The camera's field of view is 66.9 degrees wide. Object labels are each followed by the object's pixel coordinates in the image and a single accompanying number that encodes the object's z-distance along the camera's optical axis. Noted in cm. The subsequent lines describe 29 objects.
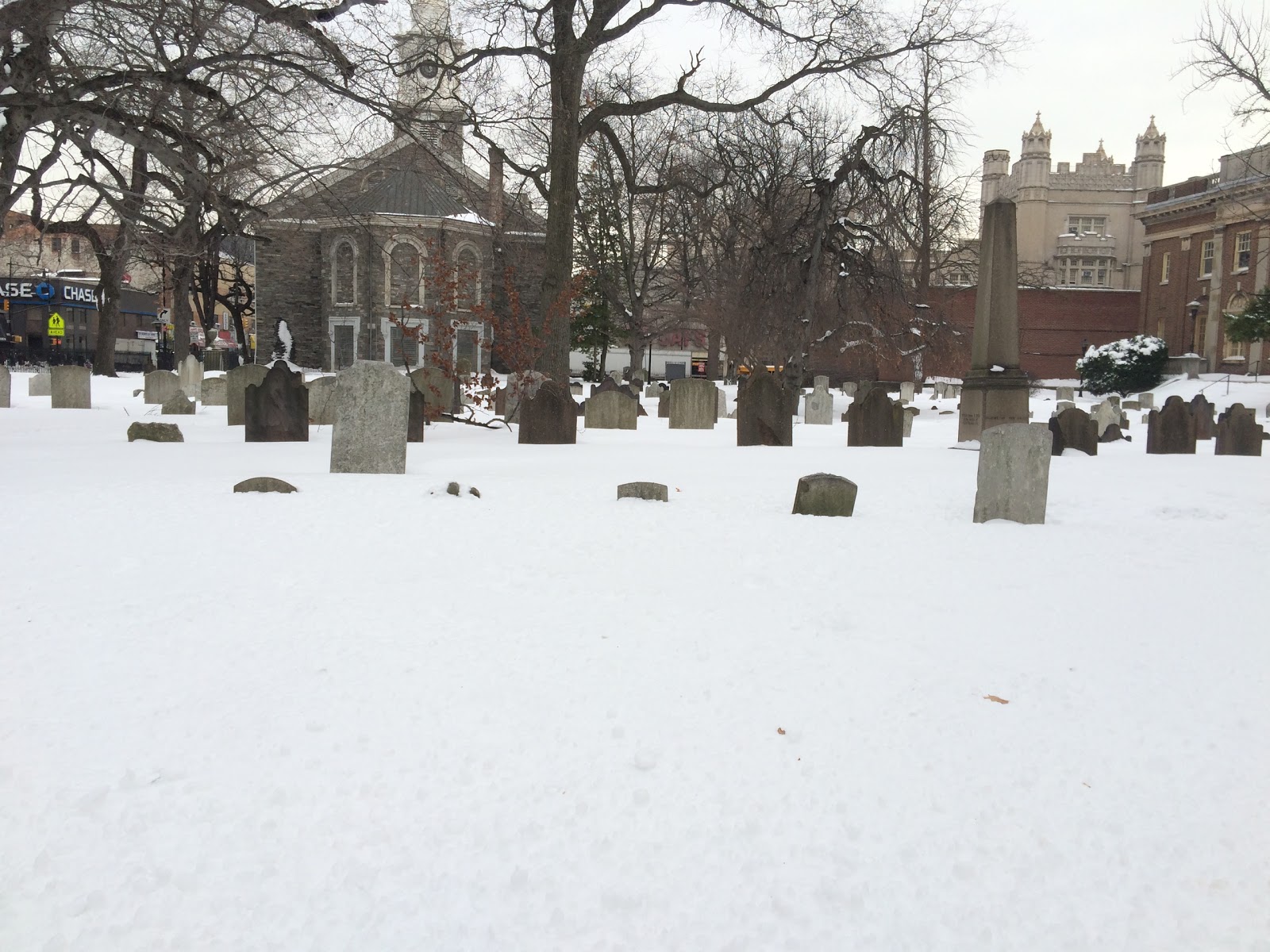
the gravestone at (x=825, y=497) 636
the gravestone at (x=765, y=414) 1223
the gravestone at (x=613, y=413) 1486
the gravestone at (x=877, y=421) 1245
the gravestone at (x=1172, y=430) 1154
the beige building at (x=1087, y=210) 5462
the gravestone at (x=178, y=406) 1530
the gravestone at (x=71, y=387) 1705
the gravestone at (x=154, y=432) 1016
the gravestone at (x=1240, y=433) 1155
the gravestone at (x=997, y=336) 1190
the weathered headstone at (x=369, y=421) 757
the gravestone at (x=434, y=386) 1410
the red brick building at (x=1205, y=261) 3819
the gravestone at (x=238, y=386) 1346
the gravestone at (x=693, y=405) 1512
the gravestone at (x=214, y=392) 1841
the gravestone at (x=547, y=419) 1178
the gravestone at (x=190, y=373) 2448
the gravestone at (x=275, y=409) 1067
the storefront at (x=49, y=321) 4156
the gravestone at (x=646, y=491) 664
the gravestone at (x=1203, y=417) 1473
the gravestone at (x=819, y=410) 1823
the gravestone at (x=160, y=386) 1855
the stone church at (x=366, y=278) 3400
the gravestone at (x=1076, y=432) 1091
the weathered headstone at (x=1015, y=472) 620
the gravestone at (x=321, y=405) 1322
